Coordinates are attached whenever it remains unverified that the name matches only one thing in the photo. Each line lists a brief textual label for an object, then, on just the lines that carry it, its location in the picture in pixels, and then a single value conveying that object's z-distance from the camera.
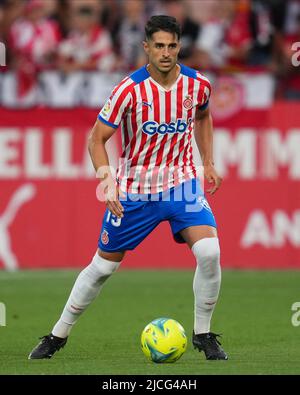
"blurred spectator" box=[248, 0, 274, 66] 16.81
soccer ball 7.87
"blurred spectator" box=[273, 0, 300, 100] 15.93
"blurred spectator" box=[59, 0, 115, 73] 16.55
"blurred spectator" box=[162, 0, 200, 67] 16.30
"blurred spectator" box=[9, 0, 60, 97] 16.64
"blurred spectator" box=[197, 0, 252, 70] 16.81
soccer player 8.17
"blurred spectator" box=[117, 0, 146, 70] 16.80
